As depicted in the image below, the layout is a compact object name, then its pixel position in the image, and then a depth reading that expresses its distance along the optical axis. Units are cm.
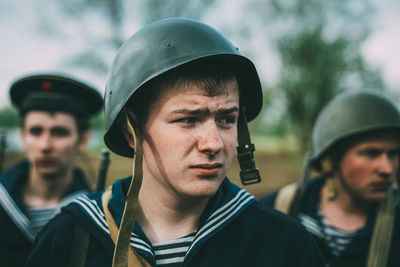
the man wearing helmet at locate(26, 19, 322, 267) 193
